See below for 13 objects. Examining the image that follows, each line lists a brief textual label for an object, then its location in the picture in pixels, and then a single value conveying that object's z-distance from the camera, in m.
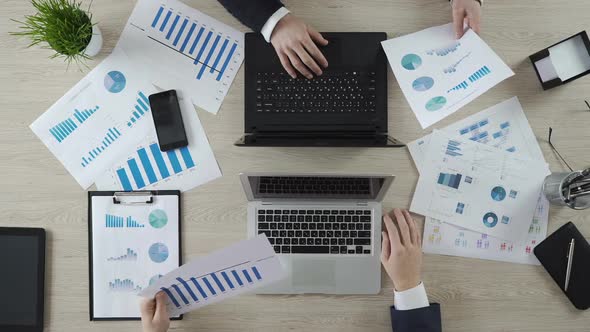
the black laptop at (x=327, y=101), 1.16
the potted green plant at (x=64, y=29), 1.09
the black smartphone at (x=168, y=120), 1.20
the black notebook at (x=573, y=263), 1.19
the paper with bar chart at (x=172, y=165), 1.21
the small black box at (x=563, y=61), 1.13
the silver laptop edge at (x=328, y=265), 1.17
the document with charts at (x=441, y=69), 1.19
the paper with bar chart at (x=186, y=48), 1.21
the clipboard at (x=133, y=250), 1.21
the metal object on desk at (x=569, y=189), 1.11
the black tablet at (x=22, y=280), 1.19
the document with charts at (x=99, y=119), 1.21
